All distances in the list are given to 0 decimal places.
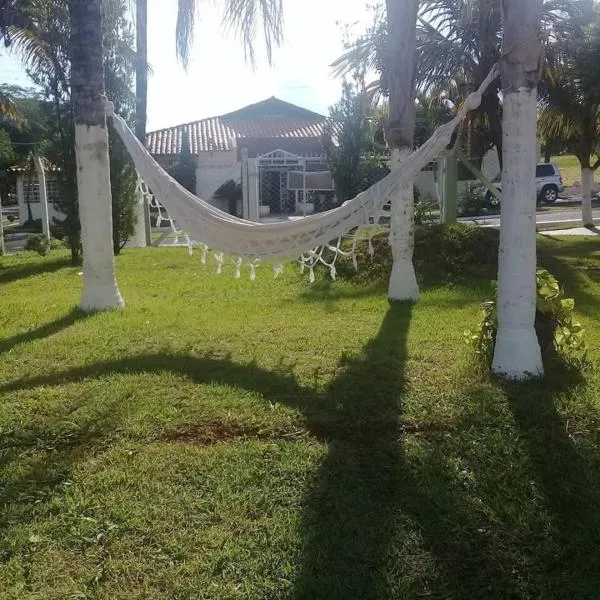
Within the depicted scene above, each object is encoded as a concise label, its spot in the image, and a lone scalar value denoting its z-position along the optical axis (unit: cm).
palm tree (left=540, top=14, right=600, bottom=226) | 1040
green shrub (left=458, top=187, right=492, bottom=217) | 1864
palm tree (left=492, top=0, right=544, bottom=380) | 362
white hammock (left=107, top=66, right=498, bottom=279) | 441
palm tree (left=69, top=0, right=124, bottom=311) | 568
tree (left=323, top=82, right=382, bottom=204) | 1559
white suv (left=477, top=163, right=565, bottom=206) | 2386
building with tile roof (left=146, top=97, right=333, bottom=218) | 1845
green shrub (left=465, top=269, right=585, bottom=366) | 410
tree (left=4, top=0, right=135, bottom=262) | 997
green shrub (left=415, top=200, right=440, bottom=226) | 948
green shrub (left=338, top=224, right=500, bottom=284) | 719
